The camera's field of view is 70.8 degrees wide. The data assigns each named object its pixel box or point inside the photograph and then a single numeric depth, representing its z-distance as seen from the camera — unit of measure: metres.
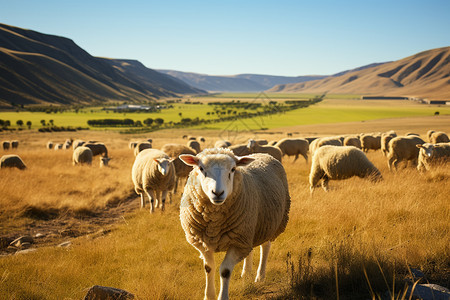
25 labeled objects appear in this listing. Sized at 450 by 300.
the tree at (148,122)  76.44
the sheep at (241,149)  17.17
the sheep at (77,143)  29.64
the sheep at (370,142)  23.80
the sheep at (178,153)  13.70
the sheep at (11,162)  16.44
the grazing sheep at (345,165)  10.48
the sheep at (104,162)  20.86
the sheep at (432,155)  12.21
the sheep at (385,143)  19.28
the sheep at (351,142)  22.50
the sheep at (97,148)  25.11
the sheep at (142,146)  22.62
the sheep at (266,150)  16.73
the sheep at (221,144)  21.53
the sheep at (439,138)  20.82
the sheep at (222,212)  3.75
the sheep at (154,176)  10.44
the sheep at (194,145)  26.27
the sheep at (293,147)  22.30
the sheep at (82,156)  20.67
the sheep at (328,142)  20.52
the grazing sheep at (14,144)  31.30
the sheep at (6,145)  30.46
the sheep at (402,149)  15.14
